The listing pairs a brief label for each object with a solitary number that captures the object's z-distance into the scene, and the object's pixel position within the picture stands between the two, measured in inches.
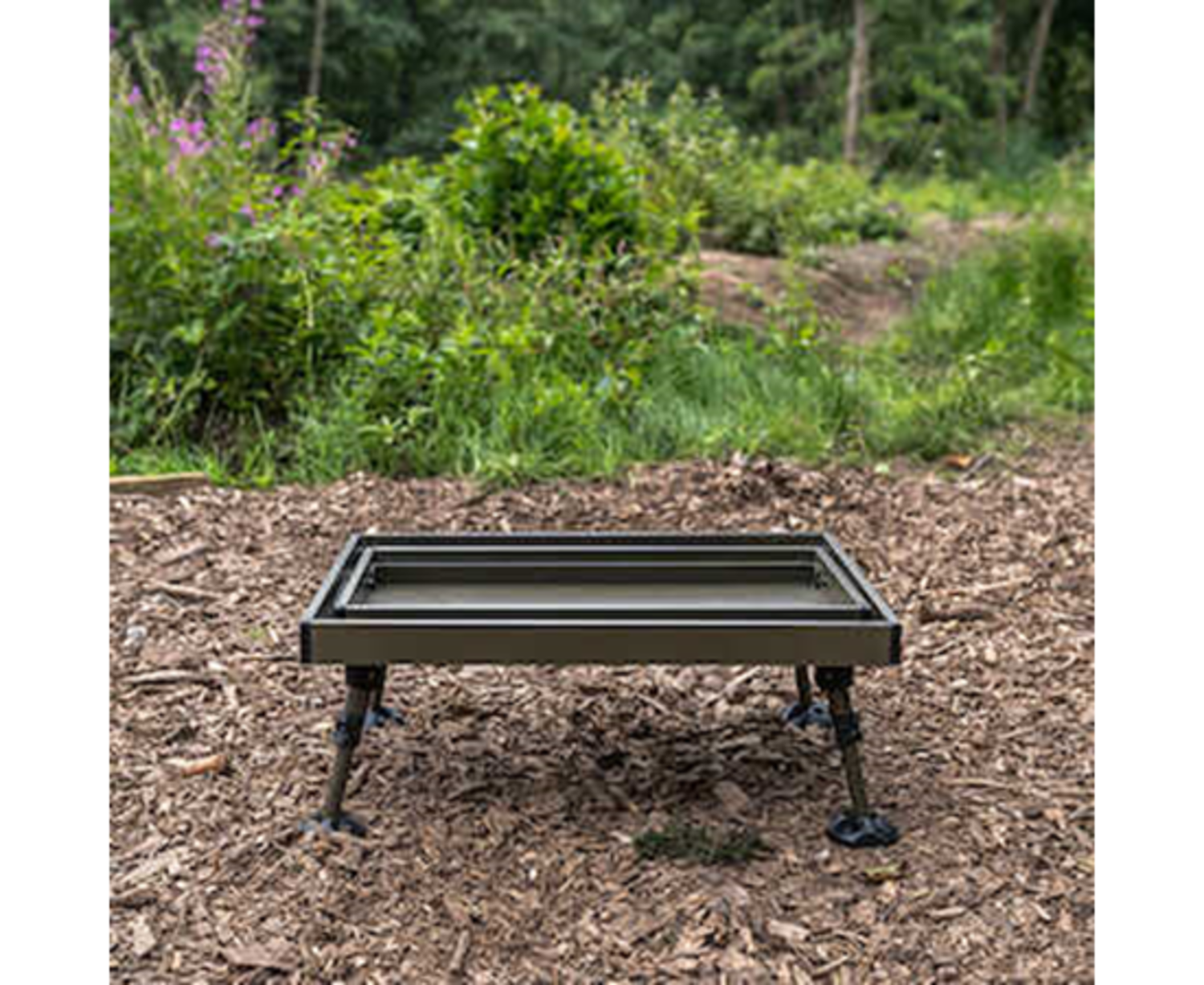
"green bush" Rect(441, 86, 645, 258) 221.0
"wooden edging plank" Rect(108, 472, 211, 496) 172.1
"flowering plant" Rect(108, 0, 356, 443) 189.5
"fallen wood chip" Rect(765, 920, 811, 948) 87.7
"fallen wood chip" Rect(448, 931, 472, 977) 85.5
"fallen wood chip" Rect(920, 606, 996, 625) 143.5
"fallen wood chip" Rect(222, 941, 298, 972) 85.5
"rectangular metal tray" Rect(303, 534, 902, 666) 90.5
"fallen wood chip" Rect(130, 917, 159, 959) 87.4
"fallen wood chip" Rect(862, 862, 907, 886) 94.0
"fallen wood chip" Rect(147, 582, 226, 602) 144.6
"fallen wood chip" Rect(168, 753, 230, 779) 110.0
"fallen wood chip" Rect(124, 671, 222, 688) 125.8
